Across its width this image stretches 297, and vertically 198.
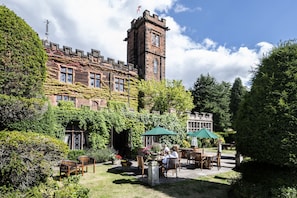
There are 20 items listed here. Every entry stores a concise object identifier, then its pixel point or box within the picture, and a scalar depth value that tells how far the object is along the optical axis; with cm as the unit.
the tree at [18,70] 498
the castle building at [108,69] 2036
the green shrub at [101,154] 1416
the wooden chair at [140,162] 964
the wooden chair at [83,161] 1025
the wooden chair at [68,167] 930
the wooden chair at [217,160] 1223
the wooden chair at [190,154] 1280
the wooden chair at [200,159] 1189
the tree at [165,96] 2372
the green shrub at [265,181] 573
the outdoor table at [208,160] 1197
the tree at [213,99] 3816
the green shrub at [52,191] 459
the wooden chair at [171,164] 950
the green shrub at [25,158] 455
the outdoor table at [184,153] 1552
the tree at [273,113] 591
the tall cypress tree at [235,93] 4461
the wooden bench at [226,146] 2544
